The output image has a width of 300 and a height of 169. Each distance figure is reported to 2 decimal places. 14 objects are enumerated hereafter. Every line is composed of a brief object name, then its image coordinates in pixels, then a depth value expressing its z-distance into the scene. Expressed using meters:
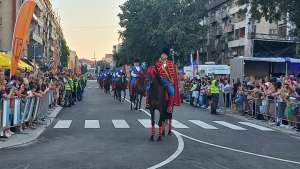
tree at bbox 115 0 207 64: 41.25
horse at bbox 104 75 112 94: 27.46
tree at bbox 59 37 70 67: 80.95
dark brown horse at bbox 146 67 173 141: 8.37
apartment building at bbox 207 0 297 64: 42.25
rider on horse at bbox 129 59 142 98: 14.97
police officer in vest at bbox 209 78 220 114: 15.37
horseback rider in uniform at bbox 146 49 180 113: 8.42
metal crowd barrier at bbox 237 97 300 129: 11.37
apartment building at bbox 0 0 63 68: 39.08
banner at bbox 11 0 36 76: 10.39
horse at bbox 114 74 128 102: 19.44
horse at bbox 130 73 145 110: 14.16
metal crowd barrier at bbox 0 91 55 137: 8.37
